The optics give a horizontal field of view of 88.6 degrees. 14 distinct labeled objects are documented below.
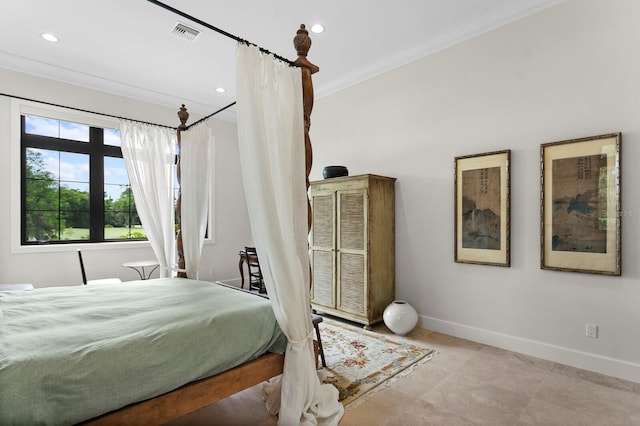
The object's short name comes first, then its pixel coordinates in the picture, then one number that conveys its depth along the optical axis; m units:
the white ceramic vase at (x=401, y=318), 3.43
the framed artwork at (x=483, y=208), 3.14
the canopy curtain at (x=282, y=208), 1.87
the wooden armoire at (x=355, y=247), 3.69
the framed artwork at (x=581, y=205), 2.59
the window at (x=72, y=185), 4.02
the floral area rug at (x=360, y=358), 2.46
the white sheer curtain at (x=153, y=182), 3.51
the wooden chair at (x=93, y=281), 3.77
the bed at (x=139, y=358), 1.32
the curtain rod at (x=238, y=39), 1.72
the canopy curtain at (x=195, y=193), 3.08
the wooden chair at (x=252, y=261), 4.70
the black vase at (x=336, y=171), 4.16
